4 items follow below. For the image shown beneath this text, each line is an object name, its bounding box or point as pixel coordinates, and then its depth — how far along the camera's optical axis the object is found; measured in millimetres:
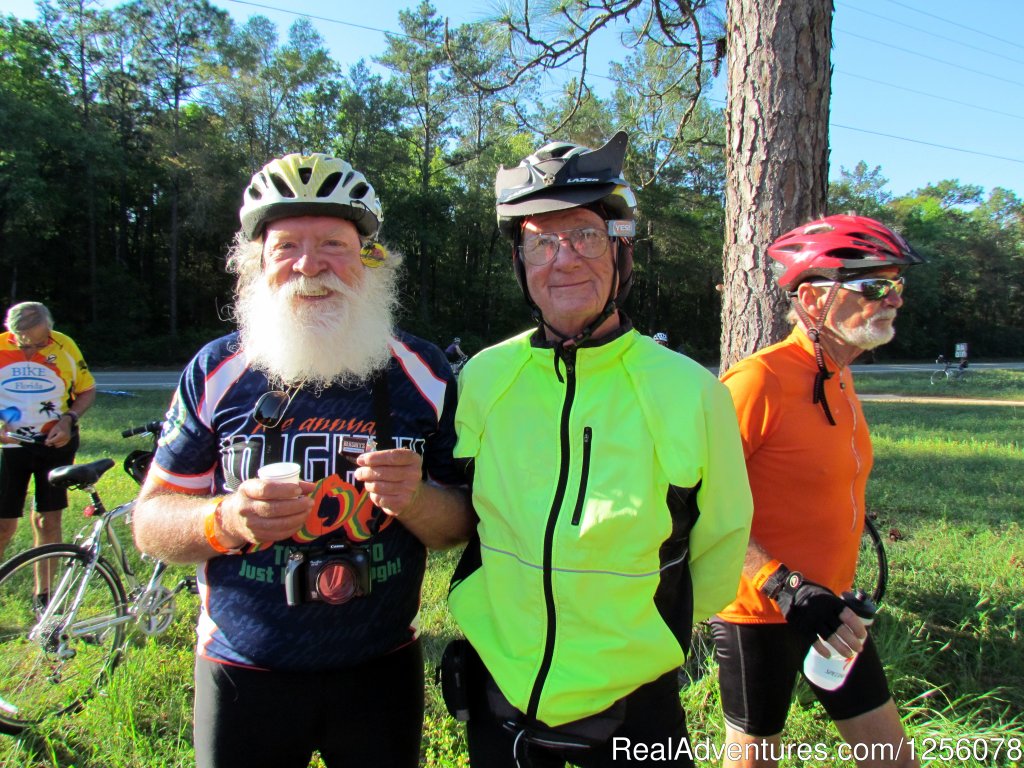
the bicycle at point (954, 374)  23955
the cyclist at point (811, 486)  2219
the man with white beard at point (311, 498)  1821
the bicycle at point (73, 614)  3520
